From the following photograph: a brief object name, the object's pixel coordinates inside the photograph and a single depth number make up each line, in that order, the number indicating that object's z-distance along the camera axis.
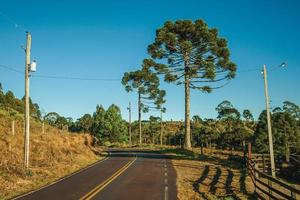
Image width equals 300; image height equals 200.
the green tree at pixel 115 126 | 90.81
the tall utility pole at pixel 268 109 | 27.15
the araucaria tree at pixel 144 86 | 67.02
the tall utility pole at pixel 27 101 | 24.30
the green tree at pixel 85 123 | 128.27
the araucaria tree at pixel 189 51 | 43.84
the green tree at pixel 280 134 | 60.44
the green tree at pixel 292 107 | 67.19
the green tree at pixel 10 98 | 79.76
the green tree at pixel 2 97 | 75.89
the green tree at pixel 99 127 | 90.50
